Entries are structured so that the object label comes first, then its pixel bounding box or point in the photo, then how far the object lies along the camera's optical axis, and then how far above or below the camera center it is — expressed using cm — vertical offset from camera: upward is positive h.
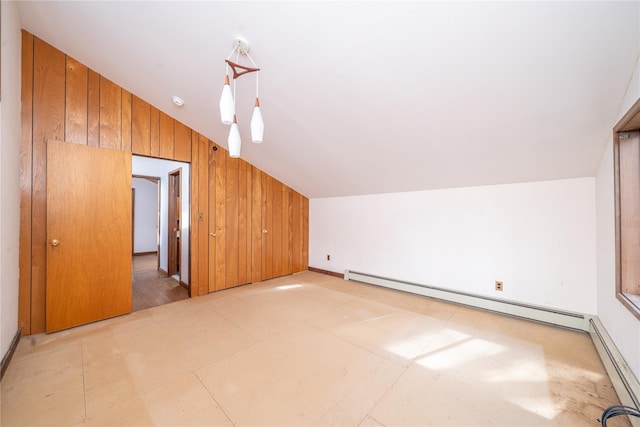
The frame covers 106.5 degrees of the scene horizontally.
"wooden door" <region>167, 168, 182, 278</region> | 443 -20
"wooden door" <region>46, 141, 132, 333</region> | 238 -20
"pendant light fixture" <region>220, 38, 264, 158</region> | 137 +60
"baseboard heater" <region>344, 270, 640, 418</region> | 155 -109
